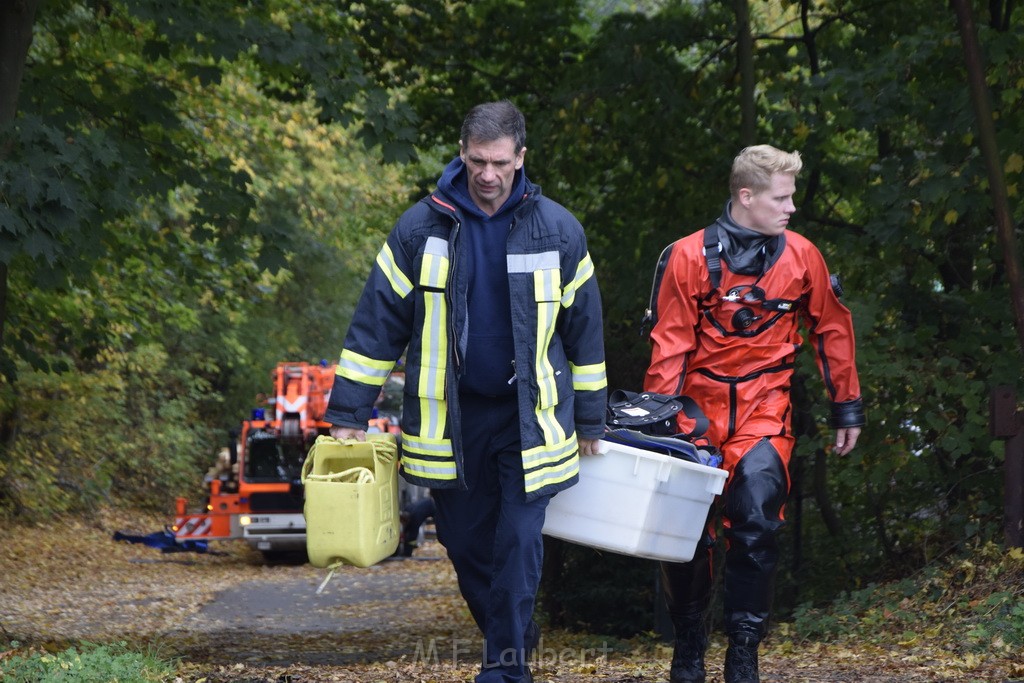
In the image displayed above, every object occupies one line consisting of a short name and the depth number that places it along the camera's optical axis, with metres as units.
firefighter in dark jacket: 9.00
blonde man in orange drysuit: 10.23
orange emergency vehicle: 40.47
